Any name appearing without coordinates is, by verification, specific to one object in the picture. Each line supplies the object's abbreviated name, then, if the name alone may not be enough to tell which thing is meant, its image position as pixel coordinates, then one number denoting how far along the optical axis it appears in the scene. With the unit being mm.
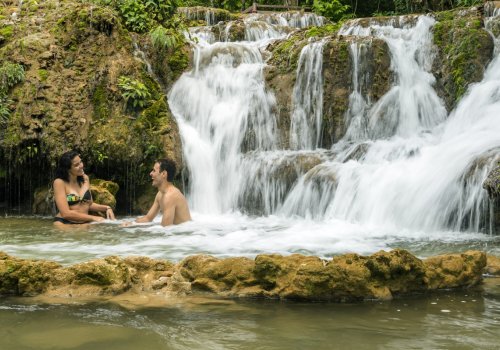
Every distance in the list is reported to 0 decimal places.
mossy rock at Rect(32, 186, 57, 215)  10508
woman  8867
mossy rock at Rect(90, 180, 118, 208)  9898
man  8641
